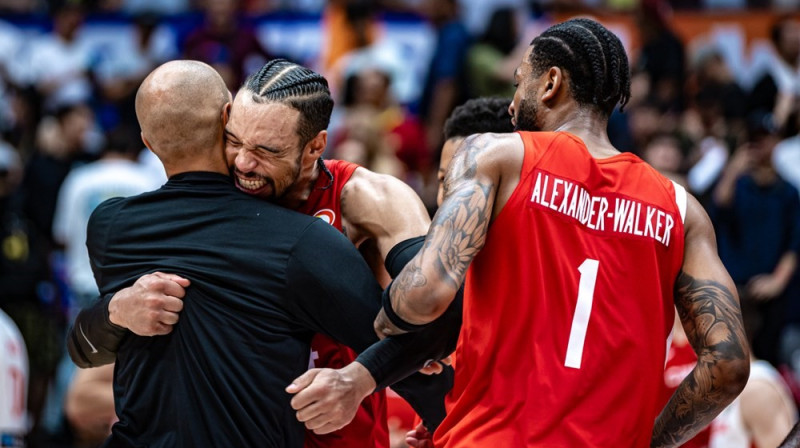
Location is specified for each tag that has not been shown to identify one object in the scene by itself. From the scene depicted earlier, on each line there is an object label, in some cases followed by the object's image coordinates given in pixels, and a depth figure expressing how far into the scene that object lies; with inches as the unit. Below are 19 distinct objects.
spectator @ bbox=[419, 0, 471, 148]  832.3
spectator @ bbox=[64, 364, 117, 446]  491.5
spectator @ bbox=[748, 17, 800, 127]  850.1
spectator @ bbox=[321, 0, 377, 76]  900.0
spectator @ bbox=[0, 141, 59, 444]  734.5
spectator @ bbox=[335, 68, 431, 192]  744.8
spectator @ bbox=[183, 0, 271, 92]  842.8
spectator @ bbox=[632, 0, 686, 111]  891.4
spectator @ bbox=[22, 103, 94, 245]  823.1
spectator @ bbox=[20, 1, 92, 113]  936.3
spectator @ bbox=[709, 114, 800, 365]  749.9
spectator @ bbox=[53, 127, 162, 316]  719.7
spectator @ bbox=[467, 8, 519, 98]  811.4
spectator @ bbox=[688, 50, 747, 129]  861.2
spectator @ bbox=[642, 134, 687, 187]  735.7
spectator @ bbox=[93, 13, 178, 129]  920.3
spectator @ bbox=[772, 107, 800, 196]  818.2
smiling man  299.0
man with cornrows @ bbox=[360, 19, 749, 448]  266.4
